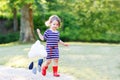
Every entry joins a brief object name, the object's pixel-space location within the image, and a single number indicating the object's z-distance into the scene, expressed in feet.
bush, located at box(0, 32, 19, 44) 100.50
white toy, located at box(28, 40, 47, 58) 31.50
